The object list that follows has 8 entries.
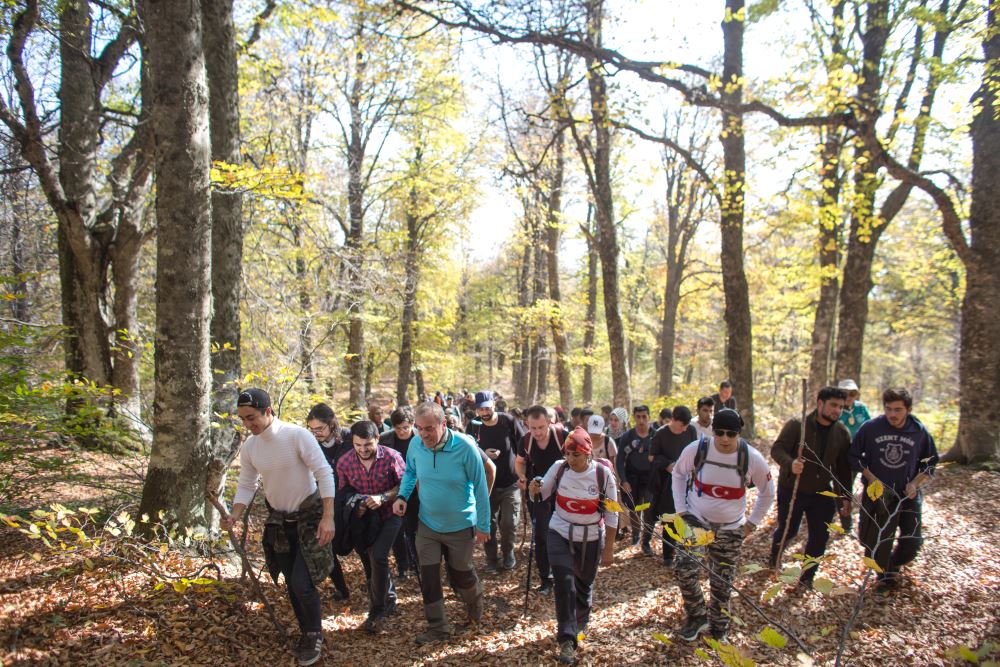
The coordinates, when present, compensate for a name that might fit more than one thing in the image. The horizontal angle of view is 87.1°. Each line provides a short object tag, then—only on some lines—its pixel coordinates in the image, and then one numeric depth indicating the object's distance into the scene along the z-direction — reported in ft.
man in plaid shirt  16.19
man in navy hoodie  16.12
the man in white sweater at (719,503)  14.55
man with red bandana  14.37
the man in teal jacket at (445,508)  15.08
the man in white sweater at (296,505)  13.33
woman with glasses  19.51
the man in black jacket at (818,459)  17.30
